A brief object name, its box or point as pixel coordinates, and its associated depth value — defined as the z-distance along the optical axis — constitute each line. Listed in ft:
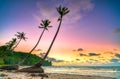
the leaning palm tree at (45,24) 100.24
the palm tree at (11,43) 128.48
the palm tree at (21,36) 124.10
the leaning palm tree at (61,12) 82.89
